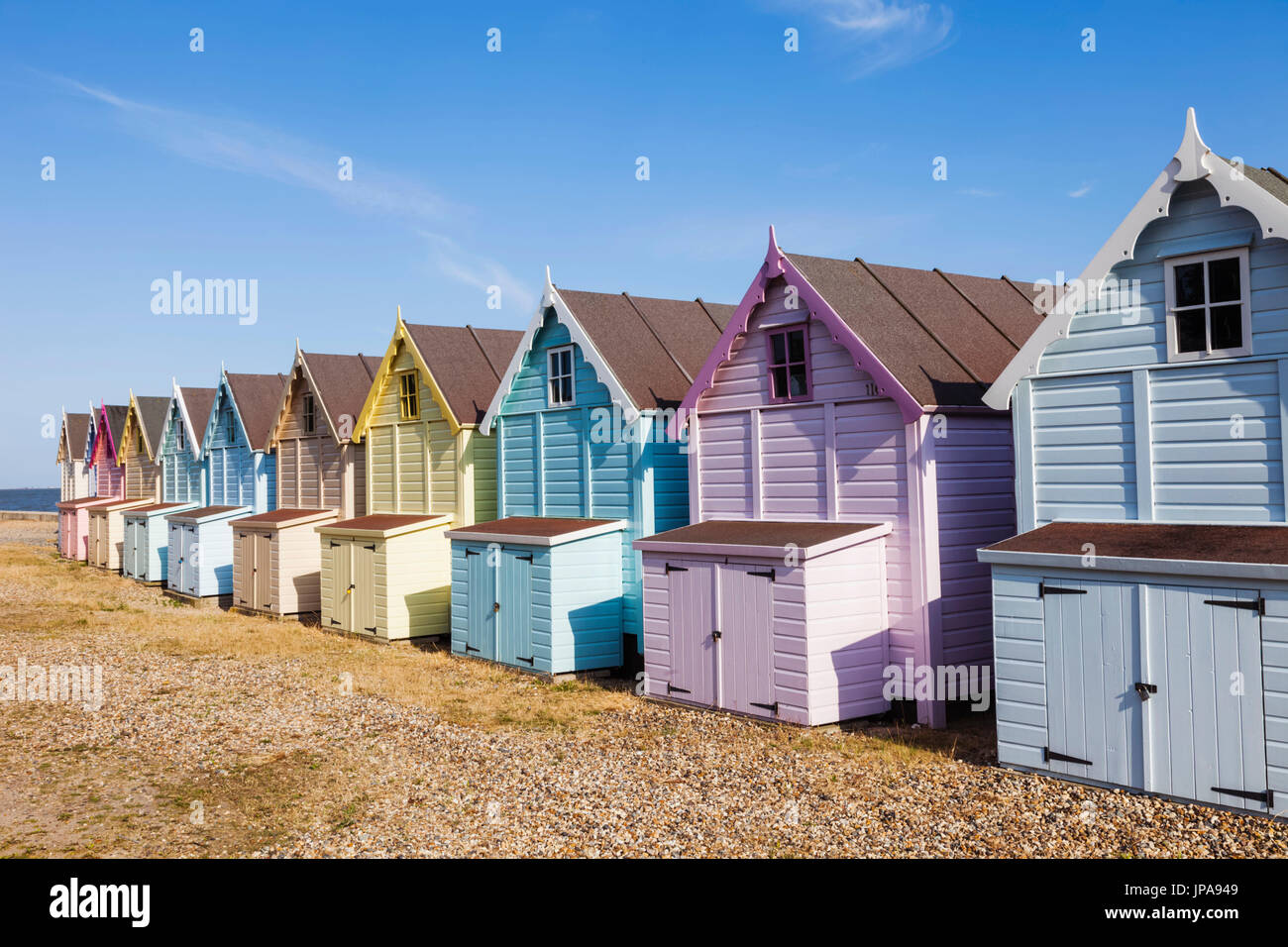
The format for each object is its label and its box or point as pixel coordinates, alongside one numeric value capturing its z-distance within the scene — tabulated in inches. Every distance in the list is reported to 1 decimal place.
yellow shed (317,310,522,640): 866.1
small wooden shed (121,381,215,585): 1384.1
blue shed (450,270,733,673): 700.7
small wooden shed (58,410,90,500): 2059.5
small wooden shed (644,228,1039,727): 531.5
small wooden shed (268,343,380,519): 1031.0
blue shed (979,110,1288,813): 373.1
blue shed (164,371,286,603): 1205.7
